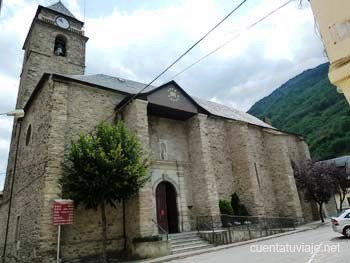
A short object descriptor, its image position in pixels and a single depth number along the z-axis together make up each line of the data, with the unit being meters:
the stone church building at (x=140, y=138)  10.74
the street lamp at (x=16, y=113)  6.34
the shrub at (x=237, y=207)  16.20
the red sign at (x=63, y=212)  9.16
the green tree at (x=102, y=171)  9.58
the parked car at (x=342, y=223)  10.58
